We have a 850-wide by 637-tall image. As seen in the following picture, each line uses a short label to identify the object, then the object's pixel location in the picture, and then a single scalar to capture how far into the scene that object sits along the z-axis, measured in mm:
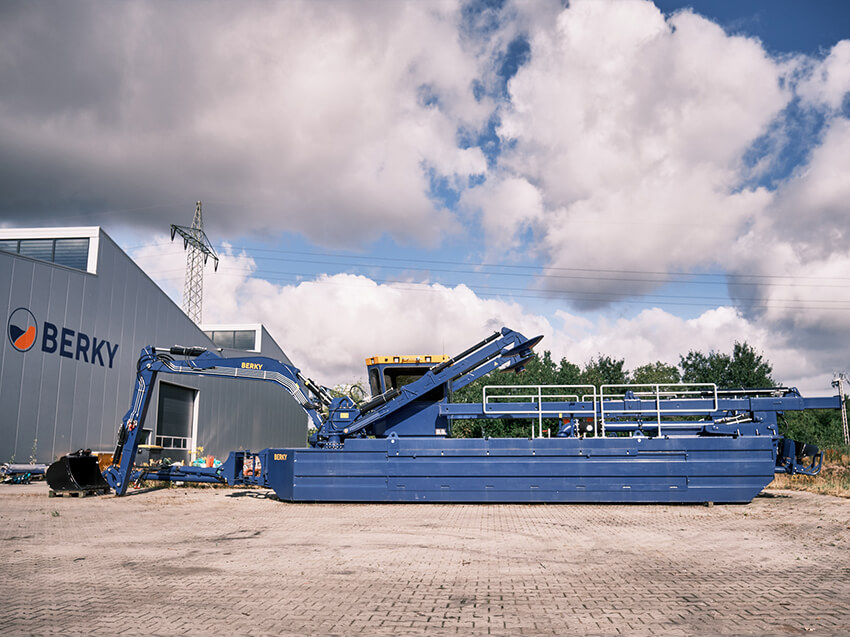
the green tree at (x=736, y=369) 55406
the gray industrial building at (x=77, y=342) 19406
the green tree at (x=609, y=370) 55062
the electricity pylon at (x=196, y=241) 50300
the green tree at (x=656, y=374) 67750
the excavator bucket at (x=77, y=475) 16391
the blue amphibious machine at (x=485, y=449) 14750
